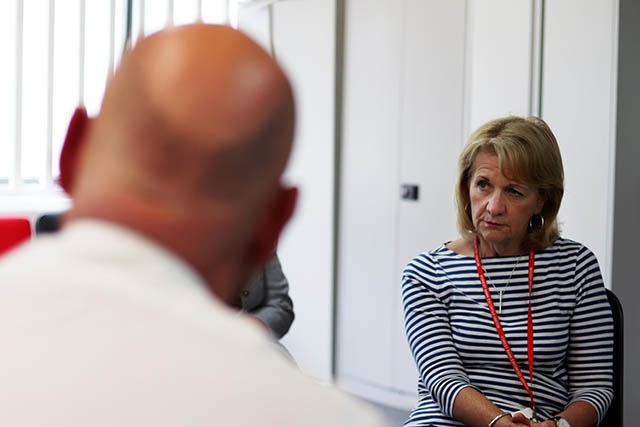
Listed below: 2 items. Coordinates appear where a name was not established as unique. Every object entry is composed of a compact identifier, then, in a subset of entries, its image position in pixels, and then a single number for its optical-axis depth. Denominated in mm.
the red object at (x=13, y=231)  2916
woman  2023
